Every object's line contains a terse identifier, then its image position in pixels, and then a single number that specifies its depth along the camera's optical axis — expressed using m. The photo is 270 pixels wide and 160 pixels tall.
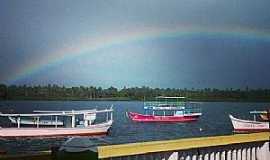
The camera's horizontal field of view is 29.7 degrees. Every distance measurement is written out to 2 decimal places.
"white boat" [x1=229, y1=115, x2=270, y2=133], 54.48
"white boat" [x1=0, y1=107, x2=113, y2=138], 54.24
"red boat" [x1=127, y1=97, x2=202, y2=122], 89.31
